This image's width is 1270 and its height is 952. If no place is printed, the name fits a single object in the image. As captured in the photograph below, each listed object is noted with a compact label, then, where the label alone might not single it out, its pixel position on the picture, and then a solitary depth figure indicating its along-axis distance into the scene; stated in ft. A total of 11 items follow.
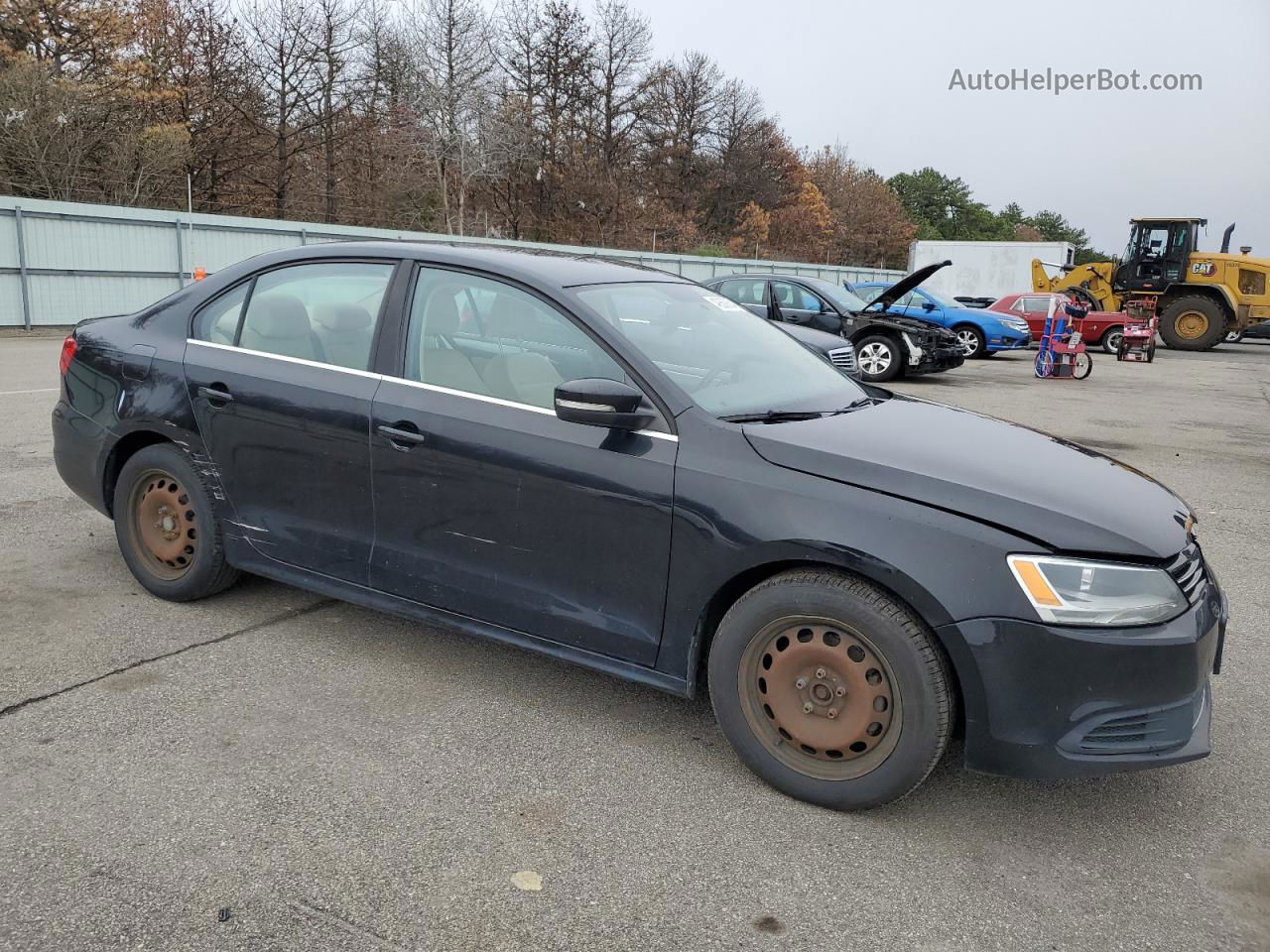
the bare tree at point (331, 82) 109.09
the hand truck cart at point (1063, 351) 54.44
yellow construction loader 80.07
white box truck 106.32
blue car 60.59
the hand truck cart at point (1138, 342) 67.72
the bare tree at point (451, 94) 121.90
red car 72.95
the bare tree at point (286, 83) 104.68
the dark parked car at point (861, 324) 46.78
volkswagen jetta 8.32
